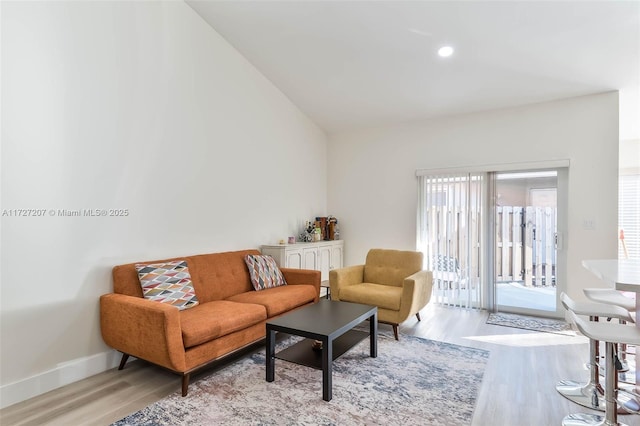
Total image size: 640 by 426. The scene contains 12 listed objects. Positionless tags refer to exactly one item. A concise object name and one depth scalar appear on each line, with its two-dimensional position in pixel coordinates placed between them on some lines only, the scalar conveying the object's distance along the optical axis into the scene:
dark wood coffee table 2.36
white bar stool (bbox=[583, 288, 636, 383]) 2.31
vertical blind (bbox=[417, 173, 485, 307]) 4.62
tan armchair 3.53
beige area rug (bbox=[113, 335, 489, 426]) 2.14
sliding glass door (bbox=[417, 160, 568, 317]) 4.24
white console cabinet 4.38
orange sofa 2.40
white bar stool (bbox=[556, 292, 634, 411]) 2.22
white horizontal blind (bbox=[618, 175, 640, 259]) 5.10
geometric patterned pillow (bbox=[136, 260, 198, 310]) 2.87
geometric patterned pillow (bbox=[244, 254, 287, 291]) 3.80
